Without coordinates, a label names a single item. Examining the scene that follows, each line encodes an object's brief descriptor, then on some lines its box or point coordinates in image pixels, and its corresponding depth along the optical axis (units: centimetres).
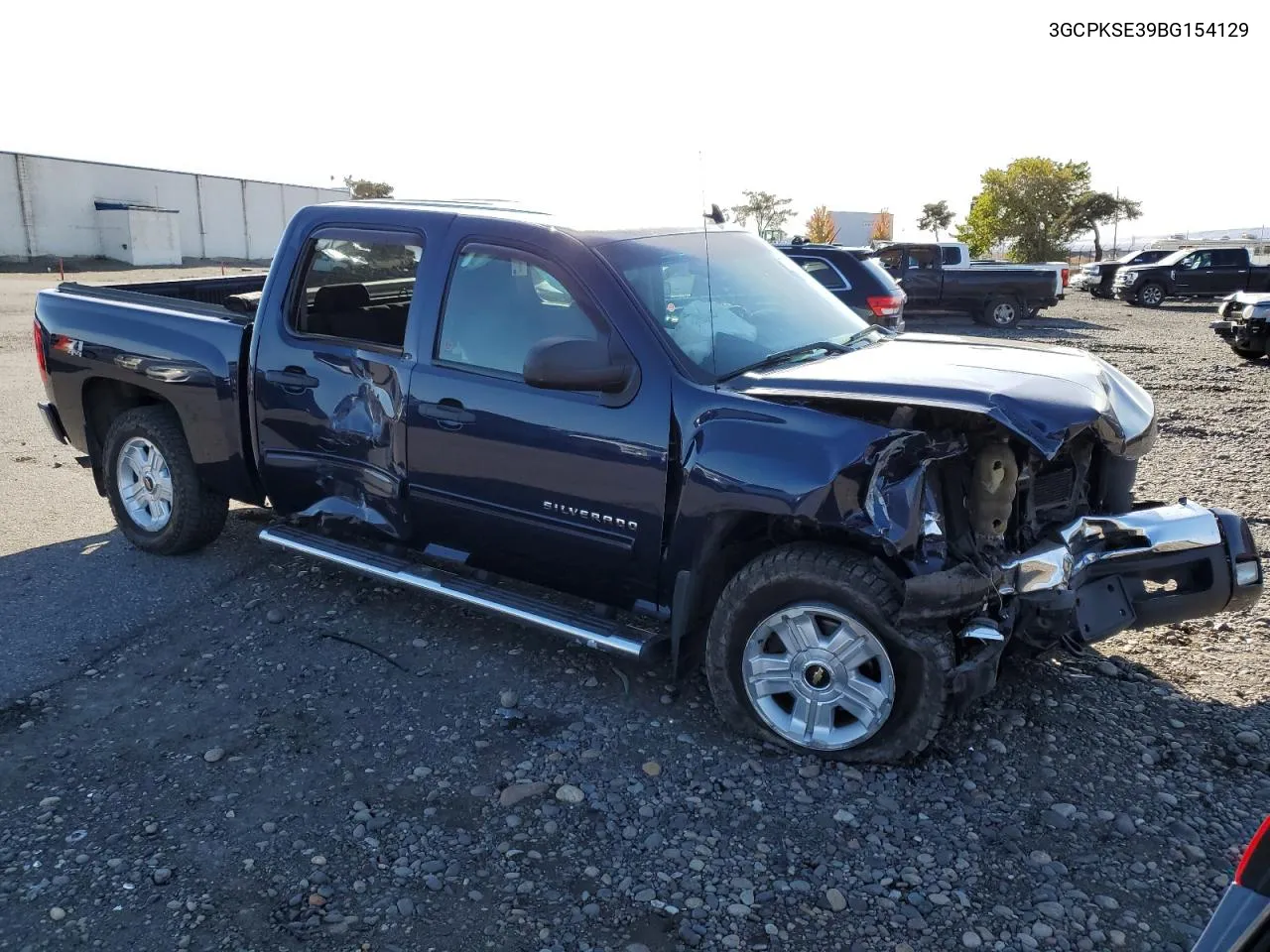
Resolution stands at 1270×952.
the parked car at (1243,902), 175
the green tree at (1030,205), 4759
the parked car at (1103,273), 3069
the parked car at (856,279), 1231
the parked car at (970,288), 2095
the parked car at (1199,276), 2678
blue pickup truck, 348
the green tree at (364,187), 6838
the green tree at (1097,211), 4994
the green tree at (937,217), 7656
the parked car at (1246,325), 1356
